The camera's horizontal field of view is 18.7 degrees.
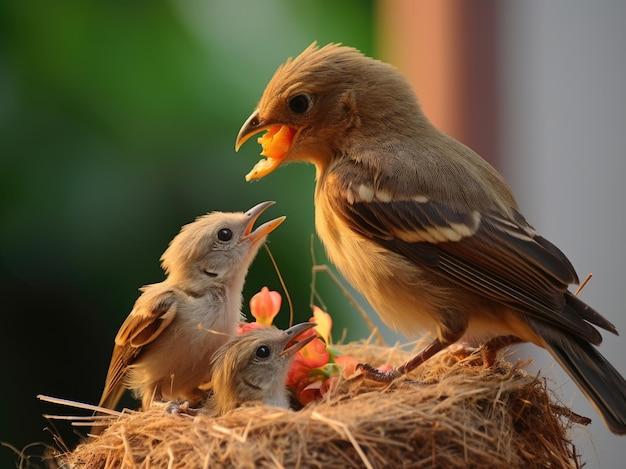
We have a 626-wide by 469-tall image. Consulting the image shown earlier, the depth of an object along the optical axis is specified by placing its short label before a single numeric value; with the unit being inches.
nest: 177.2
